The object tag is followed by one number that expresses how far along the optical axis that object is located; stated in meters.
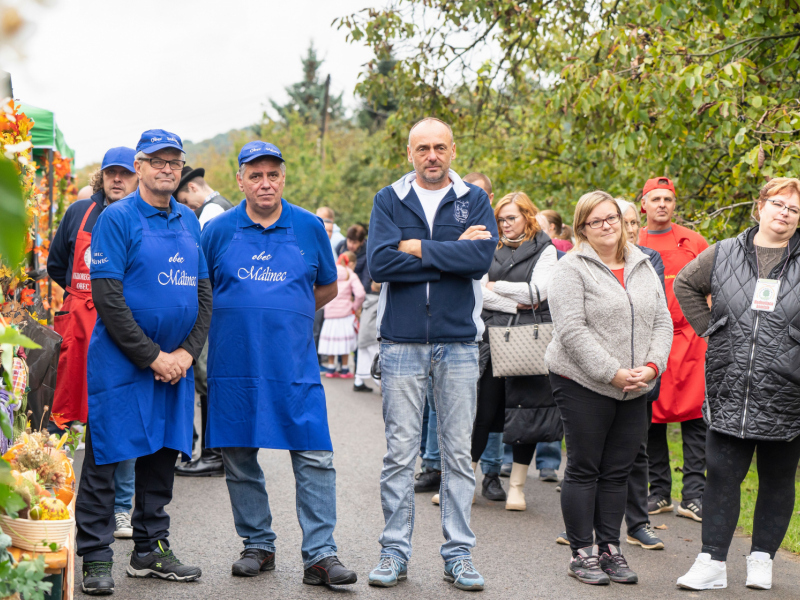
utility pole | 47.03
